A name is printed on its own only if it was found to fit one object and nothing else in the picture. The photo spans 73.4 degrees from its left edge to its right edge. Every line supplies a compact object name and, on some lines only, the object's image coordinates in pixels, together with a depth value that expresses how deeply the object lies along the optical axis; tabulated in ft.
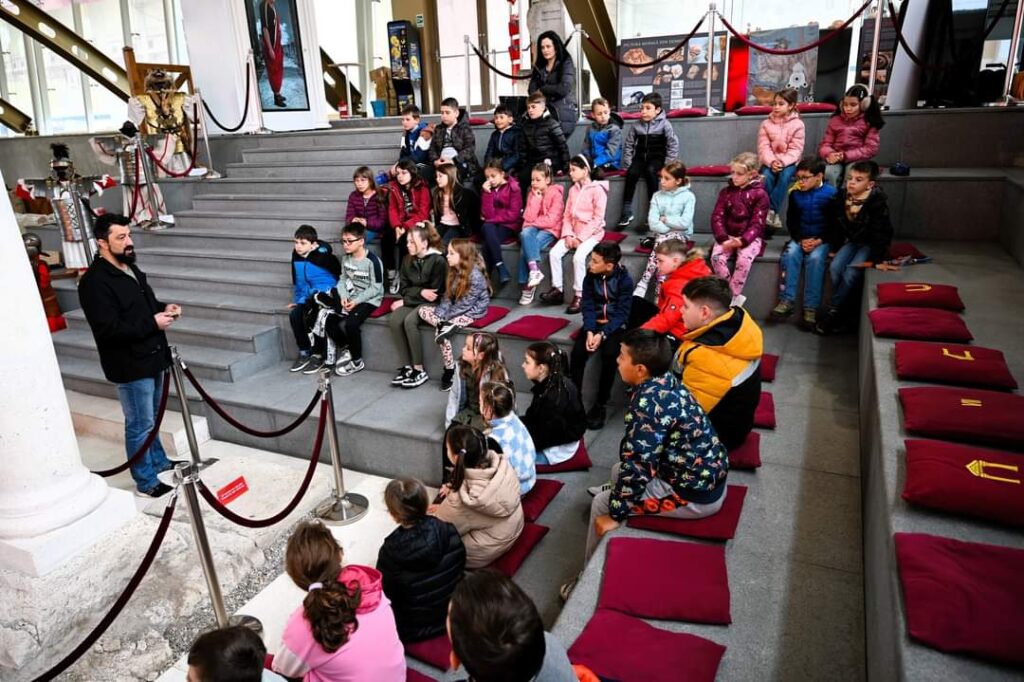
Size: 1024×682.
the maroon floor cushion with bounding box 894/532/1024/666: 5.88
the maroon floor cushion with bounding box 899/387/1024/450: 8.87
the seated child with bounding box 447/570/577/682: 5.07
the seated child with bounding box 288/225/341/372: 20.54
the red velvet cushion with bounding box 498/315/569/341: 17.72
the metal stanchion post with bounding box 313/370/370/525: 14.61
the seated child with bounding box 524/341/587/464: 14.37
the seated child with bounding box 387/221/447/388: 19.13
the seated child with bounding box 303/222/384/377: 20.01
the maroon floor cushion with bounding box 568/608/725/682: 7.57
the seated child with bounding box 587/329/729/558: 9.51
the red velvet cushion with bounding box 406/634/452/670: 9.89
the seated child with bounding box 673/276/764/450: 11.35
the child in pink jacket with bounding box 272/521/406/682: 8.08
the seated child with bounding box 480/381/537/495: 12.86
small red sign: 11.47
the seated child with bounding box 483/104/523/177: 23.43
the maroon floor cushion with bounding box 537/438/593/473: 14.64
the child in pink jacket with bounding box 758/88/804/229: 21.09
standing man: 14.08
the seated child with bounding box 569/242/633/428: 16.26
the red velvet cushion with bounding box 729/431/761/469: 11.93
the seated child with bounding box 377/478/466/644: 9.83
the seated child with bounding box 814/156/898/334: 17.72
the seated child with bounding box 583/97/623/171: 23.95
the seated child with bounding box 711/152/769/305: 18.67
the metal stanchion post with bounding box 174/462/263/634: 9.96
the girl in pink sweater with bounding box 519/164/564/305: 20.83
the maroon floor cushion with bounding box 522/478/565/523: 13.23
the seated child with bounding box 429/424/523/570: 10.99
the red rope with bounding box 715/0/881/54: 23.17
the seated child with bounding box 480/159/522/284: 21.59
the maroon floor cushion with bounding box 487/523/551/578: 11.70
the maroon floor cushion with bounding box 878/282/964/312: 14.37
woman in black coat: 24.50
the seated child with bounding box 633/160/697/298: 19.33
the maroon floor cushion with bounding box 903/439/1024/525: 7.53
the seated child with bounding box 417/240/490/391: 18.53
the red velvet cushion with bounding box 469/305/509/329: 19.04
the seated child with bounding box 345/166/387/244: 22.93
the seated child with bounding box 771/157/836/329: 18.45
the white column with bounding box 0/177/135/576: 11.95
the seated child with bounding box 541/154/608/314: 20.35
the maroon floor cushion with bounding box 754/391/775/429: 13.58
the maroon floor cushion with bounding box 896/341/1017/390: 10.58
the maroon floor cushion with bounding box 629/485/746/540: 9.98
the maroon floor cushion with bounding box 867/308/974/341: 12.74
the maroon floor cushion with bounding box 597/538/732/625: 8.57
